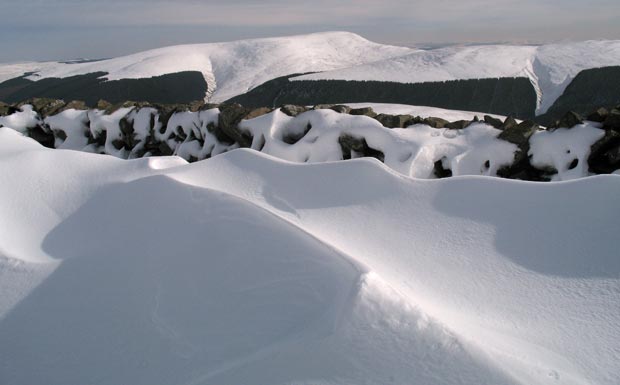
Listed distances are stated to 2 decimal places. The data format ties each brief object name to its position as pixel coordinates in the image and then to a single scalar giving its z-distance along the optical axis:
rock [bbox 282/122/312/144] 6.03
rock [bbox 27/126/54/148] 8.65
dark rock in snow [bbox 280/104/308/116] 6.16
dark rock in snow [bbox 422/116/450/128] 5.45
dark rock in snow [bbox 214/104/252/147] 6.42
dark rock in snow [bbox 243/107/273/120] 6.45
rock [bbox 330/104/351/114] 5.98
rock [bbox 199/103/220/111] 6.92
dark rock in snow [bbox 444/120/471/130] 5.30
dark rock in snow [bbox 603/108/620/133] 4.15
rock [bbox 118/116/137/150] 7.88
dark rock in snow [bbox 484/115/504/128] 4.96
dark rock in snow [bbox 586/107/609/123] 4.33
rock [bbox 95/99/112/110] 8.34
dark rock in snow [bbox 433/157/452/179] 4.87
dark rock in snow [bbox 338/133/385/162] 5.43
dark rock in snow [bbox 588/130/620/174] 4.07
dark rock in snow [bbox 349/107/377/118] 6.01
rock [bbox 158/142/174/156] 7.47
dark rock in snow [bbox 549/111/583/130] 4.46
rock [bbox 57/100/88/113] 8.72
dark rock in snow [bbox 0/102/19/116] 8.83
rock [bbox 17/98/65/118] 8.73
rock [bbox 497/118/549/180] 4.60
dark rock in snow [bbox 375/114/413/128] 5.60
